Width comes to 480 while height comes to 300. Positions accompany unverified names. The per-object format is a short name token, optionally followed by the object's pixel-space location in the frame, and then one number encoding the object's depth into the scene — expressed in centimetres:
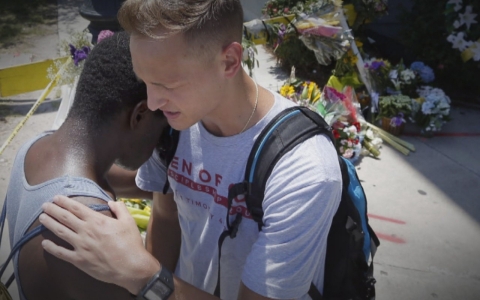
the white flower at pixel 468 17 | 580
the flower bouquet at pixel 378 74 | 559
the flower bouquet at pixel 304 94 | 483
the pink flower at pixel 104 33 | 328
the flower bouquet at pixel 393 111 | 531
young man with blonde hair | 132
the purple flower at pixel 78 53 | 383
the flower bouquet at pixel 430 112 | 532
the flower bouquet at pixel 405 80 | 563
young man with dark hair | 132
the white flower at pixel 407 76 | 563
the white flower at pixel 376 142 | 508
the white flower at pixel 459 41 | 585
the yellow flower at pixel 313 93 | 494
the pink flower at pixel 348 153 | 478
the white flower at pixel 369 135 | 510
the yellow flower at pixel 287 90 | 493
